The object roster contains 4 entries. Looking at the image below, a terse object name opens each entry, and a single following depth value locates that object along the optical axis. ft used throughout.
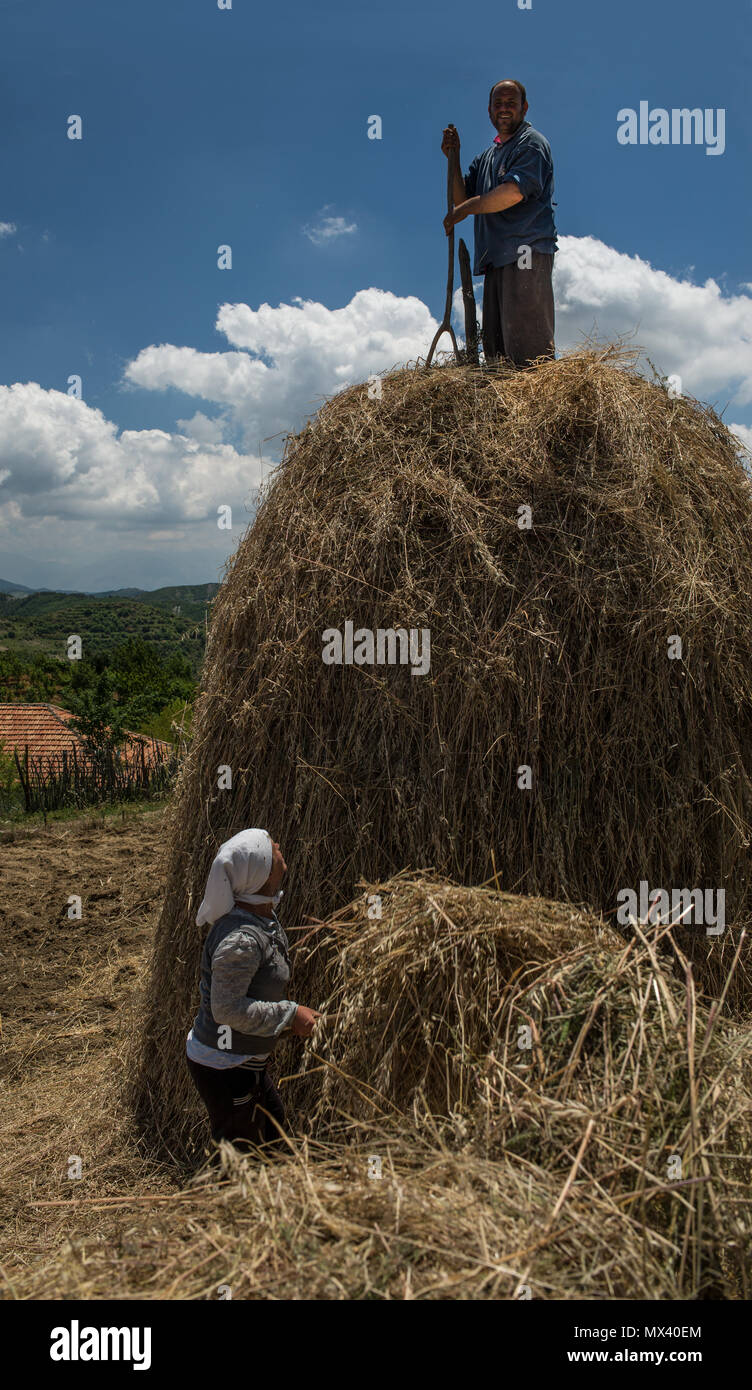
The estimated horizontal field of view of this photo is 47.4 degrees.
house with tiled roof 70.78
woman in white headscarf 10.34
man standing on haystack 16.05
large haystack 12.53
